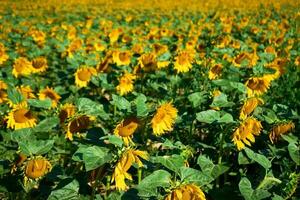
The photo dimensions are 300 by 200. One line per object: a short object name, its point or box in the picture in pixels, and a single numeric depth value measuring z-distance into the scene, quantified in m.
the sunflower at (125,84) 4.48
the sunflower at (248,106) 2.73
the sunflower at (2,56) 5.00
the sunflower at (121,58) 4.97
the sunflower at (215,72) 4.49
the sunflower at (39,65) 5.01
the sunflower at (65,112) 2.89
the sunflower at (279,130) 2.96
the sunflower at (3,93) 3.68
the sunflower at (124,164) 2.03
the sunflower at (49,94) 3.84
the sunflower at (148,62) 4.62
